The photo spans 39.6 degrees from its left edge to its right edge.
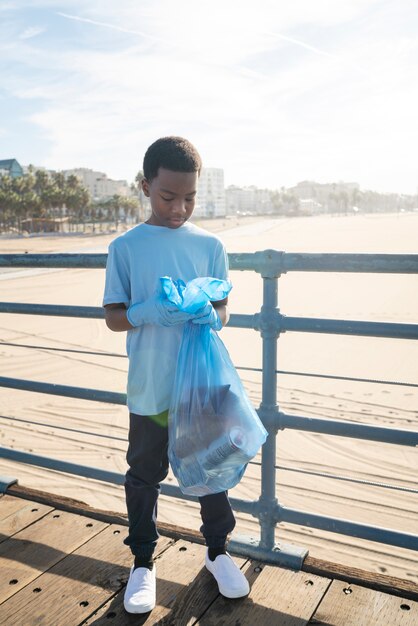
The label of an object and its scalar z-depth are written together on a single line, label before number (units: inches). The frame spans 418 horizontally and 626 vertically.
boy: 71.4
